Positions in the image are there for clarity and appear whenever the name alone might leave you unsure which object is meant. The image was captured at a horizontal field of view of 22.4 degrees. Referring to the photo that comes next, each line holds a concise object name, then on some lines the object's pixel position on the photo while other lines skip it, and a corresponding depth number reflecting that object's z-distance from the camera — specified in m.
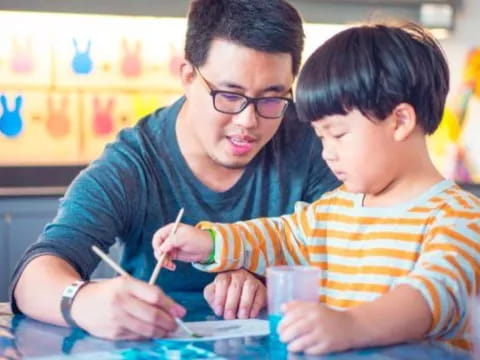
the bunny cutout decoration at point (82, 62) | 3.43
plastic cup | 1.44
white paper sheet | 1.52
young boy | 1.53
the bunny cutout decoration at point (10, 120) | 3.34
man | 1.75
